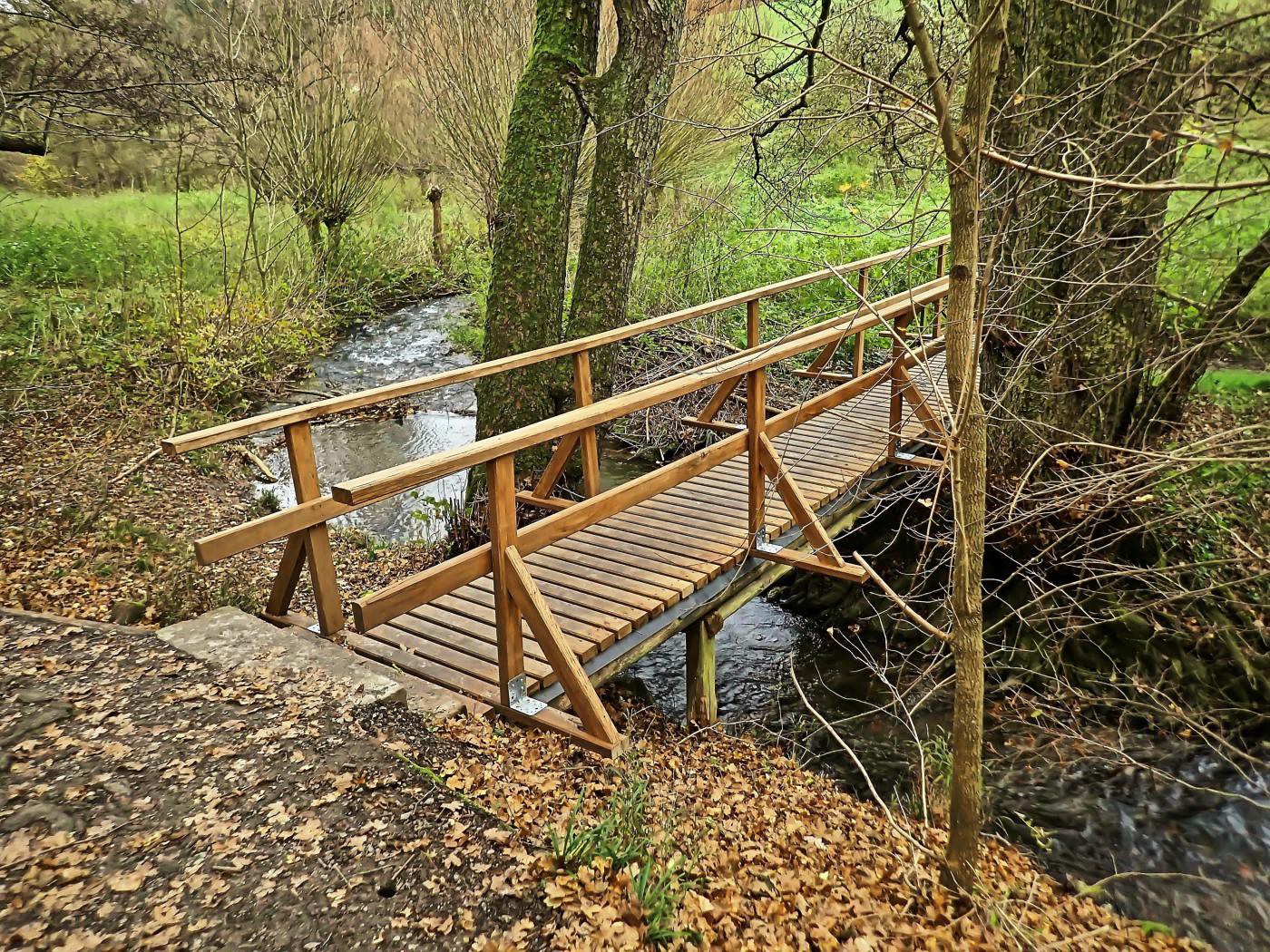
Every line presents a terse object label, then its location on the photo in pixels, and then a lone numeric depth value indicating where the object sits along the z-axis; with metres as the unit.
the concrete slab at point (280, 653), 3.49
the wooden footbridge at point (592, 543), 3.59
